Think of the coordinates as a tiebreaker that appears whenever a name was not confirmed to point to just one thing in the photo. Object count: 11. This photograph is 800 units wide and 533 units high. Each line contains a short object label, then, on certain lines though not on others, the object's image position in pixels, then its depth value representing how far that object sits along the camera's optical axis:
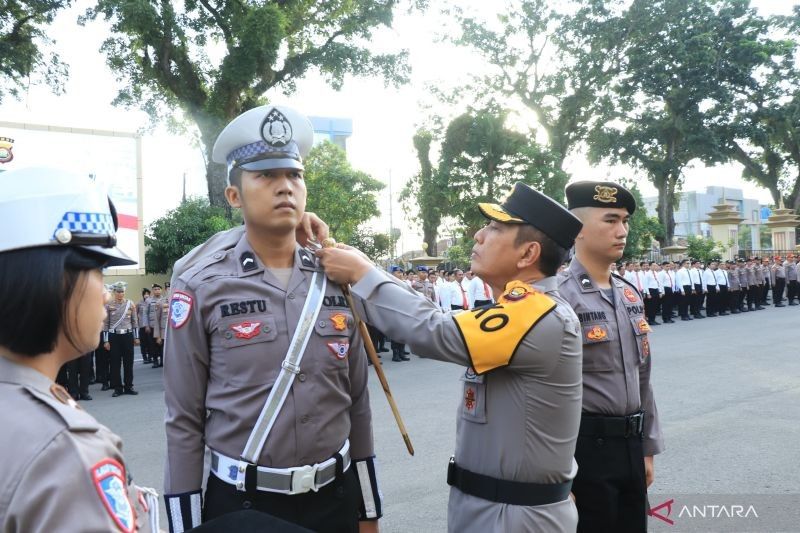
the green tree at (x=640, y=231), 29.75
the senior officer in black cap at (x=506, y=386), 2.21
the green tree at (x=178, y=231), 18.62
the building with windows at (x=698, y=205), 72.81
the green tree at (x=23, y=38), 18.38
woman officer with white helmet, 1.04
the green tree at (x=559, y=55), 29.30
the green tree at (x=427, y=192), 30.23
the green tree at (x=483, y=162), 28.73
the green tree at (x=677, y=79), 30.31
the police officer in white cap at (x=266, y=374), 2.13
